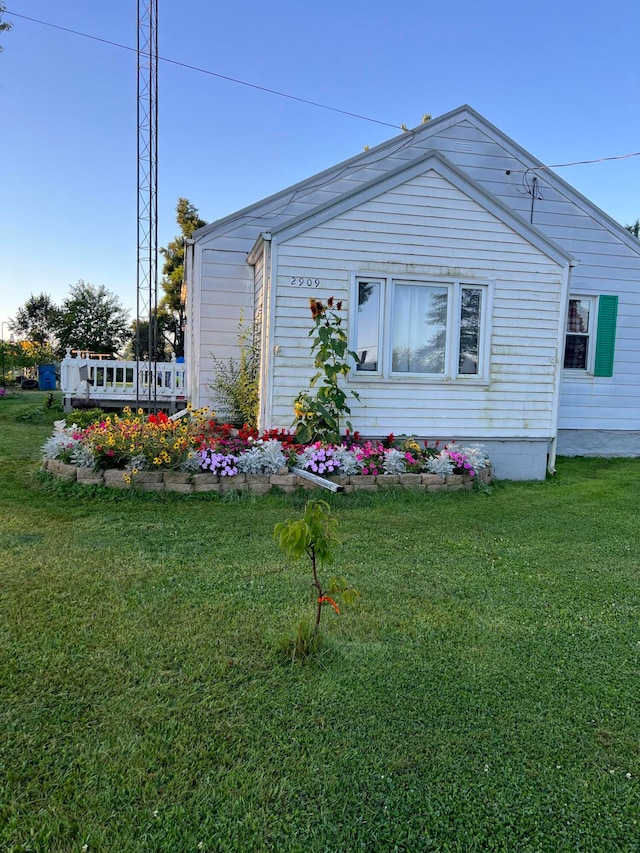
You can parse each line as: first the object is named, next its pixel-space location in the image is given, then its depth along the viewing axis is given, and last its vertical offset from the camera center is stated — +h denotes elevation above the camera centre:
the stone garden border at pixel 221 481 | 5.26 -1.08
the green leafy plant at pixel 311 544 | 2.29 -0.73
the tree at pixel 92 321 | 27.31 +2.37
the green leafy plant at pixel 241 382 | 7.17 -0.13
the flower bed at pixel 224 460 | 5.33 -0.90
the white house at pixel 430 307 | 6.21 +0.87
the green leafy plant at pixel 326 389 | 5.73 -0.14
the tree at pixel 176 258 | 22.25 +4.67
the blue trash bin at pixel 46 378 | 20.52 -0.48
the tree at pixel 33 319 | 31.56 +2.73
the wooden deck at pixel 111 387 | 10.70 -0.37
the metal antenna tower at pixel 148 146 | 7.24 +3.05
